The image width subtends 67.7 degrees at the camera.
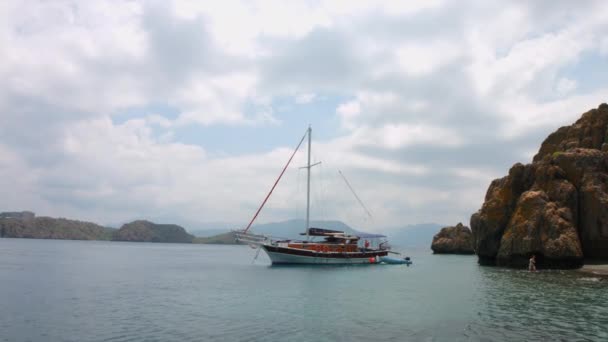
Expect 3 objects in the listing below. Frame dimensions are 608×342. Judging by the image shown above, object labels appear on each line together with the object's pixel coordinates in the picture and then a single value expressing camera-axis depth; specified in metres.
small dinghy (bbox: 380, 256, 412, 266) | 83.19
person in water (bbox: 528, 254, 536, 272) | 54.53
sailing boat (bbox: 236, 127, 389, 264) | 66.62
